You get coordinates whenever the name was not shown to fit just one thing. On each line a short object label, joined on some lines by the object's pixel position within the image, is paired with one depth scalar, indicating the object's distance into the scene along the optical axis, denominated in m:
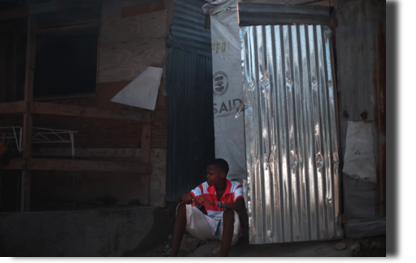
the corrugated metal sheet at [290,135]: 3.50
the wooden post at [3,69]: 5.88
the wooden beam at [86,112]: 4.12
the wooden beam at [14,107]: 4.09
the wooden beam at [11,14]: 4.71
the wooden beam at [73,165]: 4.06
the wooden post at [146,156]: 4.79
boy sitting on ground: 3.55
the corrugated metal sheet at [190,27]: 5.16
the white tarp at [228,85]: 4.79
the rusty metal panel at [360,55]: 3.42
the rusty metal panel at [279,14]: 3.66
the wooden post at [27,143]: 4.06
